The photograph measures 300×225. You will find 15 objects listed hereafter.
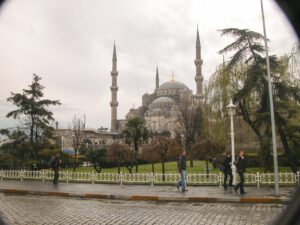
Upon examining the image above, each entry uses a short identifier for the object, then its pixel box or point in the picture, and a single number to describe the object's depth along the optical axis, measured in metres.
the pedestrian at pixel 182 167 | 10.66
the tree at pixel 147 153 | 15.33
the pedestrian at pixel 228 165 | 11.14
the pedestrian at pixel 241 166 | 9.54
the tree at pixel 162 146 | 14.87
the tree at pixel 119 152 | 16.98
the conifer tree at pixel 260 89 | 12.80
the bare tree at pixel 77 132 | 25.79
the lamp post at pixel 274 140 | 8.90
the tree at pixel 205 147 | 17.19
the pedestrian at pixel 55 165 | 13.44
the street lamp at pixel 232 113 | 12.05
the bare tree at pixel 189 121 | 30.29
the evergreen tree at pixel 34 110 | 19.12
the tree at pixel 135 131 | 30.30
